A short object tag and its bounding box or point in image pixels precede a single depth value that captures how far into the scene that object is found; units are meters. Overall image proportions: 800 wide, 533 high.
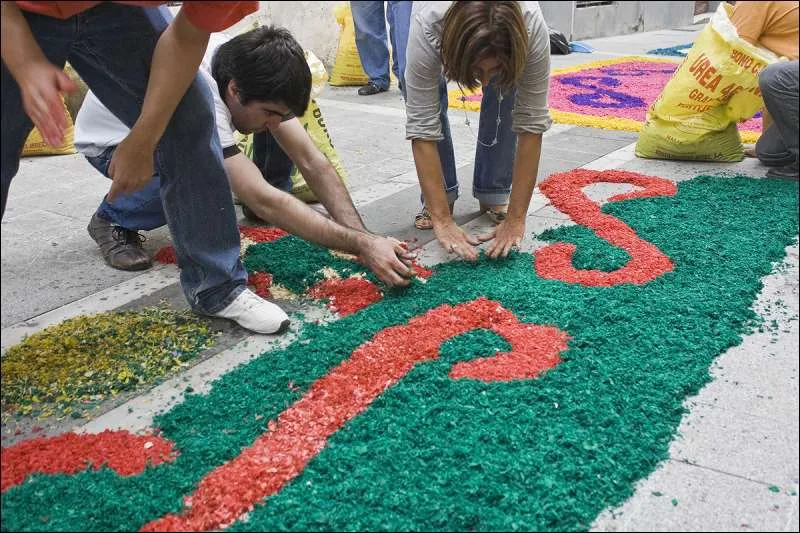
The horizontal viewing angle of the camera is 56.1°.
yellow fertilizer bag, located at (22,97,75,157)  3.62
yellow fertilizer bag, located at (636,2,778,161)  3.39
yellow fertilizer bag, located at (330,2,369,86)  6.96
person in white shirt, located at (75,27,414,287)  2.29
